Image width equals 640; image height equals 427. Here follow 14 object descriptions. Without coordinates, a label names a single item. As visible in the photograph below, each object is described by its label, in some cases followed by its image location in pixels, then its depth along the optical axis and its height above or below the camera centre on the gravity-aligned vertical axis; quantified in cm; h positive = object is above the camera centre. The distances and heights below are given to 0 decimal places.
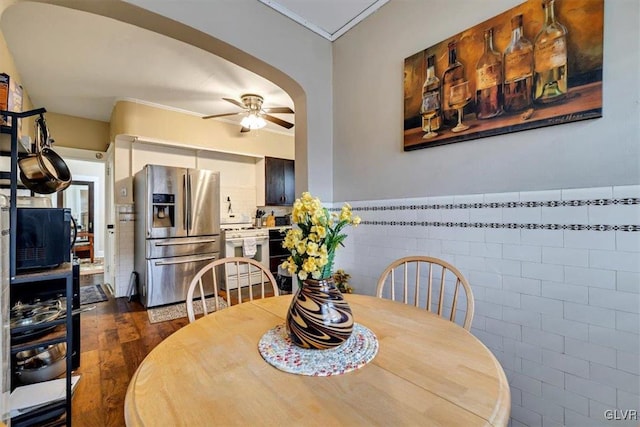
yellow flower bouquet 84 -9
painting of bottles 118 +68
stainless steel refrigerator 329 -19
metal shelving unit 129 -50
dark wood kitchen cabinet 480 +54
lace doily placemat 75 -42
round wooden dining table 57 -42
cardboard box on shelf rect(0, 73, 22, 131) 132 +58
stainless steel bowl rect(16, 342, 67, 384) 177 -99
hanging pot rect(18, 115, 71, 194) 159 +27
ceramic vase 83 -32
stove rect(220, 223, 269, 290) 399 -47
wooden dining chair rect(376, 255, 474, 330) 119 -42
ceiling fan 340 +122
